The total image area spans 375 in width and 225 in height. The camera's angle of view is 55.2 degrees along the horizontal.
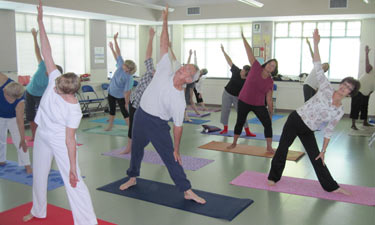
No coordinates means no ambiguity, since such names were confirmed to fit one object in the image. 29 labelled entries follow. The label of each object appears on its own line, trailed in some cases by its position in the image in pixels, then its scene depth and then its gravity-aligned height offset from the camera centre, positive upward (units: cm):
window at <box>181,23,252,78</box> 1082 +81
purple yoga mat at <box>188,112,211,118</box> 909 -113
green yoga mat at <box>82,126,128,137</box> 674 -121
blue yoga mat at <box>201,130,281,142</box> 652 -121
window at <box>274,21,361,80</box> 952 +69
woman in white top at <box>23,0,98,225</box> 249 -48
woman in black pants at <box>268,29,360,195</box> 343 -51
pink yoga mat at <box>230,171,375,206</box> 363 -126
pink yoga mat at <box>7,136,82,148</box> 586 -125
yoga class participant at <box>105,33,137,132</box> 531 -25
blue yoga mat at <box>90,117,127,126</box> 790 -118
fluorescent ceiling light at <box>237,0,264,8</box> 795 +154
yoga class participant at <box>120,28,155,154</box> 411 -17
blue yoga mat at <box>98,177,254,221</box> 327 -127
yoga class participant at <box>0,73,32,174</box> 396 -54
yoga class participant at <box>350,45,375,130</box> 716 -48
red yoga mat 295 -127
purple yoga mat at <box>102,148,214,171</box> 475 -126
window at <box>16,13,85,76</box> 824 +65
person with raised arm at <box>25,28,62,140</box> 551 -37
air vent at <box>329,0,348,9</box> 845 +160
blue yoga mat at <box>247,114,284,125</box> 826 -116
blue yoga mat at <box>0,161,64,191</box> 398 -127
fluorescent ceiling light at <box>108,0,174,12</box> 884 +160
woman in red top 490 -33
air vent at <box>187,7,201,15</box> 1005 +165
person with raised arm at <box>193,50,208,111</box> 980 -58
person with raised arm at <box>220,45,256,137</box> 612 -36
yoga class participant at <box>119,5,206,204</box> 319 -39
